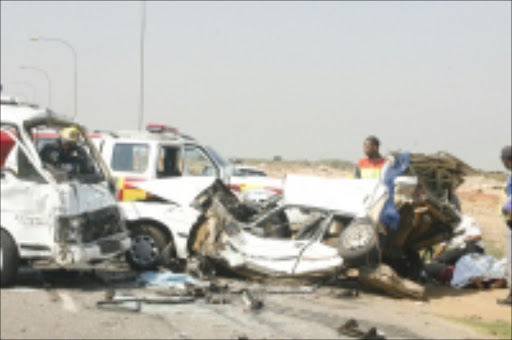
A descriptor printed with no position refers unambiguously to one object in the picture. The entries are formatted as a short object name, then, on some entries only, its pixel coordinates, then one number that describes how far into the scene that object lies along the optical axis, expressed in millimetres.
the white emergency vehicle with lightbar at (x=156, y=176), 12867
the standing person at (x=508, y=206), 11195
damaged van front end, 10555
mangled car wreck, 11641
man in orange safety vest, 13461
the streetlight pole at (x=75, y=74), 48594
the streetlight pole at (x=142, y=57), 32550
